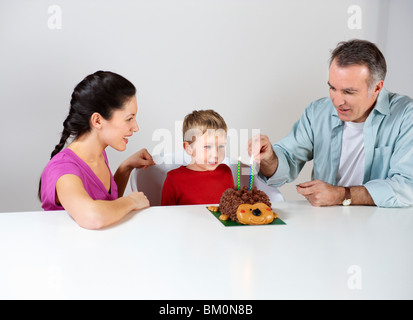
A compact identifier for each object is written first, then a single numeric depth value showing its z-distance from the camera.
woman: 1.40
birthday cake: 1.22
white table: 0.86
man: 1.43
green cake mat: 1.22
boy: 1.81
